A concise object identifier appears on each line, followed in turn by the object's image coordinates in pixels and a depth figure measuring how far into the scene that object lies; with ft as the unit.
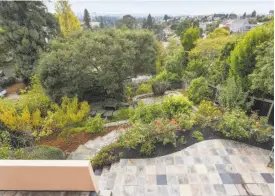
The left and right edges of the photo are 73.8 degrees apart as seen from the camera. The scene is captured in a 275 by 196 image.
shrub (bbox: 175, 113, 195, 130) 15.97
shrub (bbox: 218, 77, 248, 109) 18.78
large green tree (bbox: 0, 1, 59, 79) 37.29
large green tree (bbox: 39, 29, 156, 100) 25.25
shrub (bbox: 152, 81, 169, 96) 32.42
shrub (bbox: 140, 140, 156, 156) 13.83
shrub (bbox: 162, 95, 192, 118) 19.42
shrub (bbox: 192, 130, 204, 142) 15.03
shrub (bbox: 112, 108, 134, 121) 25.05
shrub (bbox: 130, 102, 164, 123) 18.53
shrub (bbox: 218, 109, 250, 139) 14.84
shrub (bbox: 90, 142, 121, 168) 13.92
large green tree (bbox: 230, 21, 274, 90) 18.01
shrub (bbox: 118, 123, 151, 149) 14.29
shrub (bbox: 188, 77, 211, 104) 24.70
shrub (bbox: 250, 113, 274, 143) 14.55
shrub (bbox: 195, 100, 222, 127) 16.66
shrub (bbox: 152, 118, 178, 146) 14.46
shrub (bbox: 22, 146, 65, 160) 14.61
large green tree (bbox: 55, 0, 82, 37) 49.70
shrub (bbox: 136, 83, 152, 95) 36.34
